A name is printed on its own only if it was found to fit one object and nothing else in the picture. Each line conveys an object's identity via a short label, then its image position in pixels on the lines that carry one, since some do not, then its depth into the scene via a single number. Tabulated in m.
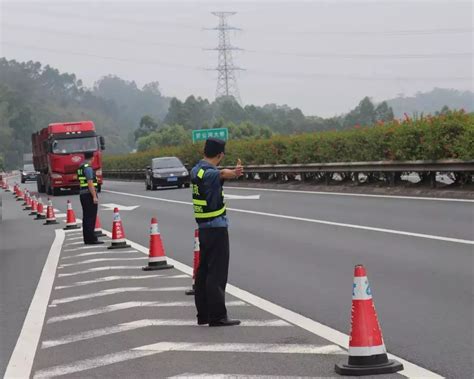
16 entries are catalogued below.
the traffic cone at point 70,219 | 23.05
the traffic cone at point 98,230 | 19.67
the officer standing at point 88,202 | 18.09
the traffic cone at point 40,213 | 28.05
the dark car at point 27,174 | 93.89
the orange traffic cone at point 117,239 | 16.89
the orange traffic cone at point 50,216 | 25.28
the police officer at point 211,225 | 8.98
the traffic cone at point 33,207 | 30.59
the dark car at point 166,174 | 43.31
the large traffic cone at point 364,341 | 6.58
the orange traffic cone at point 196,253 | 10.05
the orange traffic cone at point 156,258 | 13.21
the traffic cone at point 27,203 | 34.69
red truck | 44.03
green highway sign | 62.58
